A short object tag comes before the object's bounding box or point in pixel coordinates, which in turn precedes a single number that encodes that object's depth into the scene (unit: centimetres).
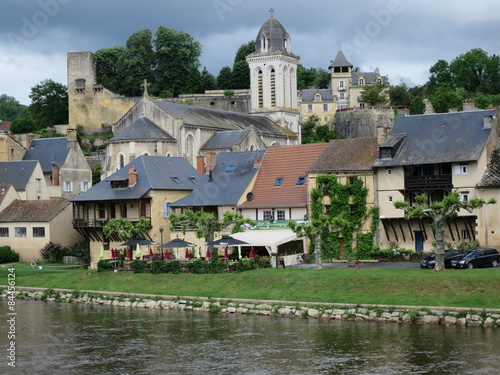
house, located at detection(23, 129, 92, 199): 7500
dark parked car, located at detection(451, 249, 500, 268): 4212
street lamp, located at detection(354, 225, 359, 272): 4598
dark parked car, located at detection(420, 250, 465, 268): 4262
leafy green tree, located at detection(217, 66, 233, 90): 12156
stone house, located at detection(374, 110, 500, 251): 4772
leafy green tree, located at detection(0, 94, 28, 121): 17788
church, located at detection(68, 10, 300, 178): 7569
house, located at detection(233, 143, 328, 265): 5012
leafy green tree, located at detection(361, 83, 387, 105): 11038
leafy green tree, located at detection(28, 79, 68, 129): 11256
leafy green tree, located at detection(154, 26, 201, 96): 11594
